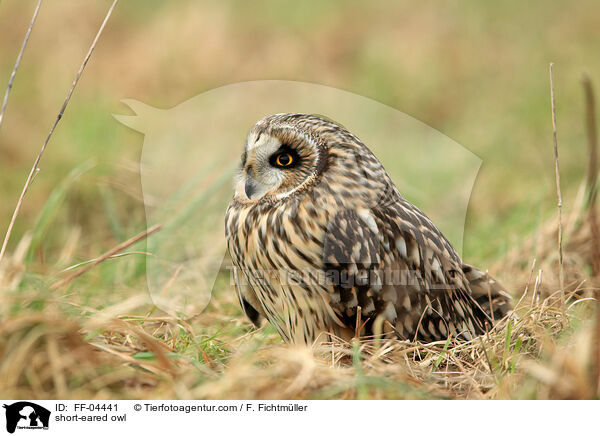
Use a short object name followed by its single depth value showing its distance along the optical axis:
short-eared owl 10.77
